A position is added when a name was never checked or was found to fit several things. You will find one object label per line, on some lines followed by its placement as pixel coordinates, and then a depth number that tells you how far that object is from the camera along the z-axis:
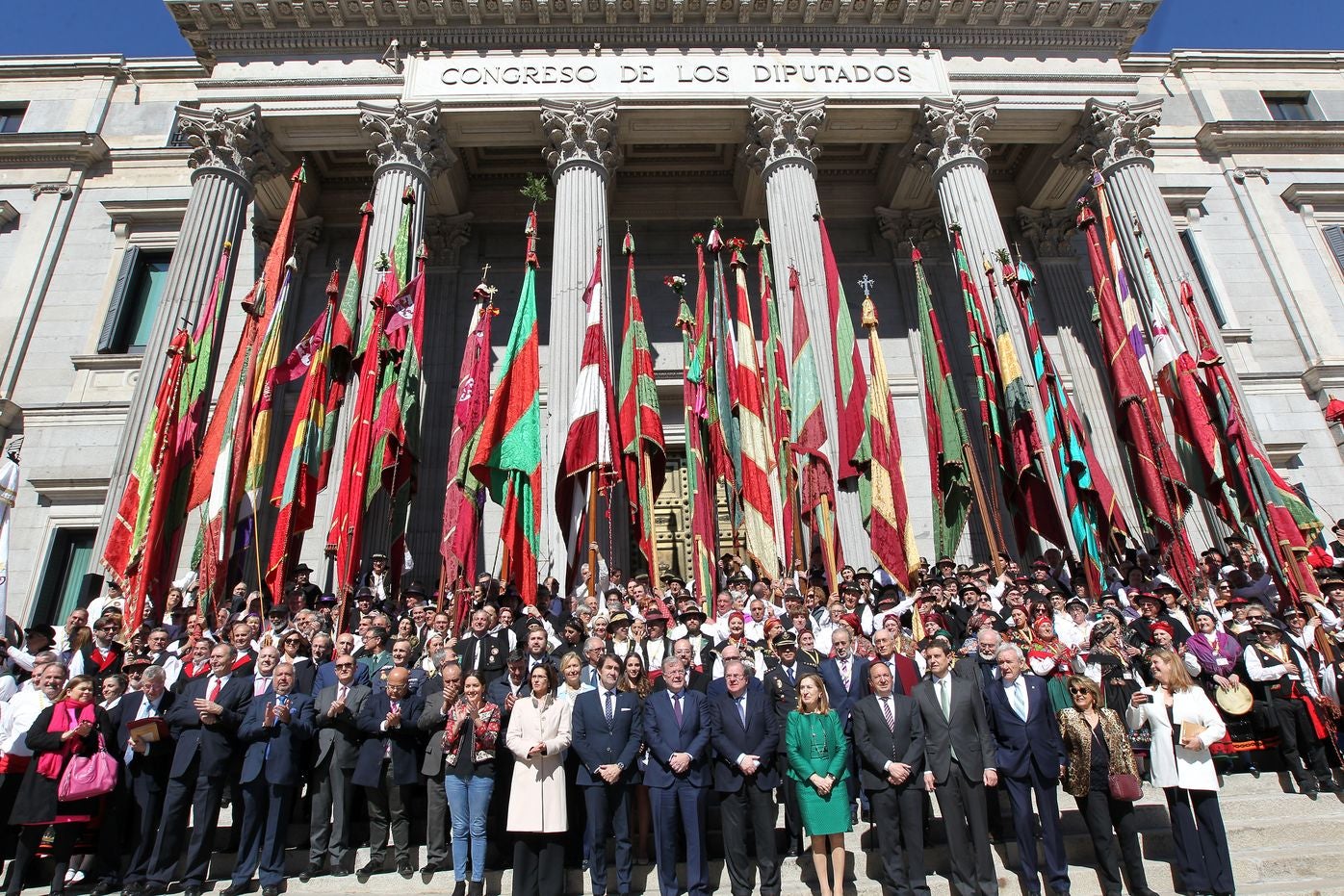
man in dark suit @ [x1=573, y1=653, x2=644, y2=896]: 6.12
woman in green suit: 5.89
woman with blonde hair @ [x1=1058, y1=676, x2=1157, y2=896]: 5.94
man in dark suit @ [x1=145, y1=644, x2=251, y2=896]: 6.32
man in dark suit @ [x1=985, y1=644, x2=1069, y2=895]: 5.96
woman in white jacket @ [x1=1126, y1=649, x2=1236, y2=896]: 5.96
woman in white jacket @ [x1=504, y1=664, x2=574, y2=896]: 6.05
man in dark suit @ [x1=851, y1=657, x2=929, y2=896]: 5.89
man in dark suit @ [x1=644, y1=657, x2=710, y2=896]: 6.02
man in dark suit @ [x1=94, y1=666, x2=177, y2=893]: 6.48
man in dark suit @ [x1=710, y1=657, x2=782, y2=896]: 5.99
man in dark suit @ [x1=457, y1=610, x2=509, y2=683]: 8.17
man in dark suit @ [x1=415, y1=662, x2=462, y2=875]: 6.49
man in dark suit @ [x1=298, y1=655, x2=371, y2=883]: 6.52
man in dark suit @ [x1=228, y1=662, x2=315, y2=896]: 6.35
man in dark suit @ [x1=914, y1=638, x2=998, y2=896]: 5.89
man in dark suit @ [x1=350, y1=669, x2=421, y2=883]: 6.59
